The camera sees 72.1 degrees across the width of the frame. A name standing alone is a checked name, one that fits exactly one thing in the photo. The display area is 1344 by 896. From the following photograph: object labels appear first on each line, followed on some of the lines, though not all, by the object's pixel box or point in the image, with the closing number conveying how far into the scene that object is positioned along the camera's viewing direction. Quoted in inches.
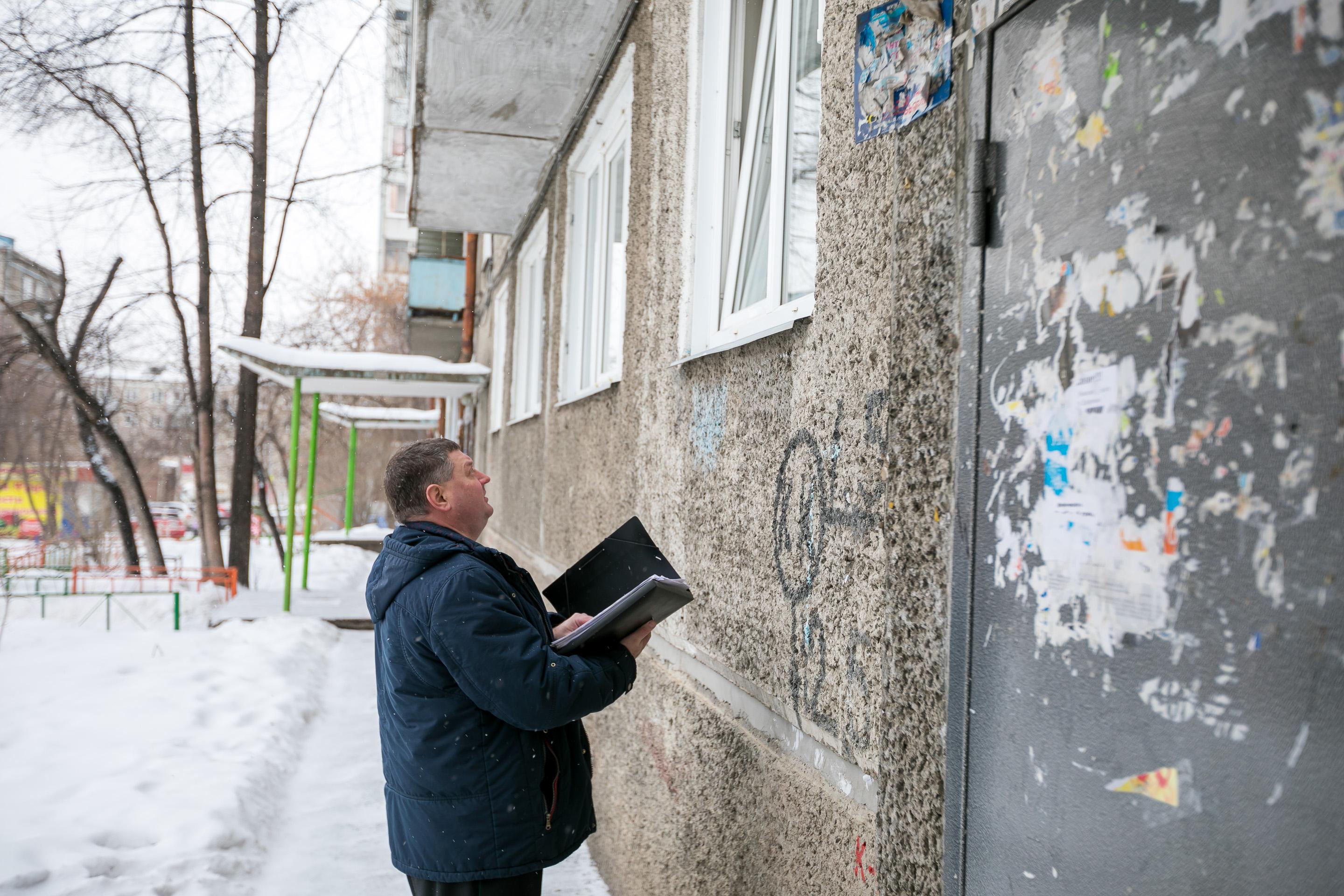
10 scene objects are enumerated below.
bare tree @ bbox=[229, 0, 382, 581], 477.7
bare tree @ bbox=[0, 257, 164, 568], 496.7
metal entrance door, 32.8
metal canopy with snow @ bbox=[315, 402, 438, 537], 594.2
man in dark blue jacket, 75.4
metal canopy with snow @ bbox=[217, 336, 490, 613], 359.6
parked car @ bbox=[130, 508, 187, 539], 1206.5
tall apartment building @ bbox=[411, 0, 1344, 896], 33.9
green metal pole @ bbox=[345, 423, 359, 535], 554.3
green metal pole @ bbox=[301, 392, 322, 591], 396.8
